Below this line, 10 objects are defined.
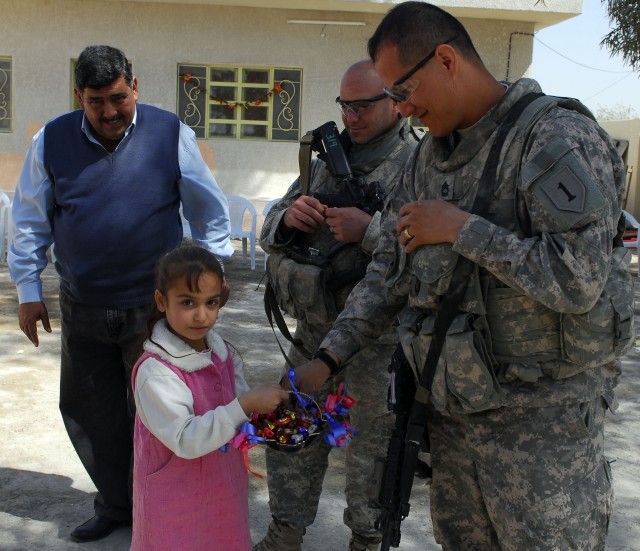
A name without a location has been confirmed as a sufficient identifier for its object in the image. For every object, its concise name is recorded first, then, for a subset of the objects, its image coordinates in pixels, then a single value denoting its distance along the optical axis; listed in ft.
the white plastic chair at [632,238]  37.42
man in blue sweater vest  11.18
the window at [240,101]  42.09
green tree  53.42
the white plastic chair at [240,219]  33.99
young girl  7.85
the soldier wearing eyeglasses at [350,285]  10.63
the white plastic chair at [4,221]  34.30
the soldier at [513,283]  6.43
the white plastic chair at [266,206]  38.48
